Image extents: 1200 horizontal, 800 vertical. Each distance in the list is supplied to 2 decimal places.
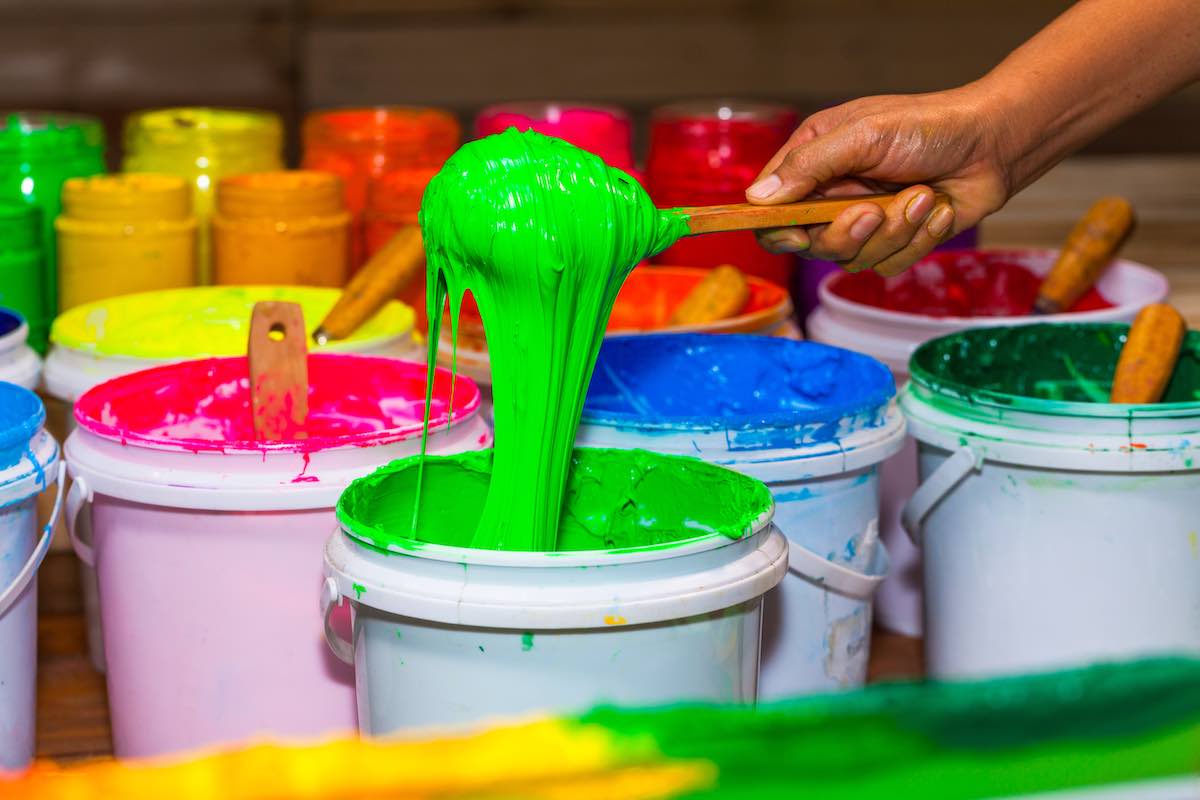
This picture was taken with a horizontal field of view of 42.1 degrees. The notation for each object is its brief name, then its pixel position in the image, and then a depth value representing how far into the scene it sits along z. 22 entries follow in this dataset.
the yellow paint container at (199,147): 2.93
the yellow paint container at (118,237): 2.54
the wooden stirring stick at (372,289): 2.31
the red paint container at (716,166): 2.96
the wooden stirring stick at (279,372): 2.00
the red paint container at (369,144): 3.05
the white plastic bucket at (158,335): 2.19
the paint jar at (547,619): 1.44
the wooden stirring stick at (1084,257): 2.71
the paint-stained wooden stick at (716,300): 2.50
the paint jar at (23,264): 2.49
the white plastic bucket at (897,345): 2.50
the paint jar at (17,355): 2.17
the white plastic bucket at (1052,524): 1.98
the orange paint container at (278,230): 2.60
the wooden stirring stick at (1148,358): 2.15
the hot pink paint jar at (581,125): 3.10
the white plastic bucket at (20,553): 1.74
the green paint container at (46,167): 2.70
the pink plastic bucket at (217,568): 1.79
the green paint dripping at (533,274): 1.56
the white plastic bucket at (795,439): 1.92
